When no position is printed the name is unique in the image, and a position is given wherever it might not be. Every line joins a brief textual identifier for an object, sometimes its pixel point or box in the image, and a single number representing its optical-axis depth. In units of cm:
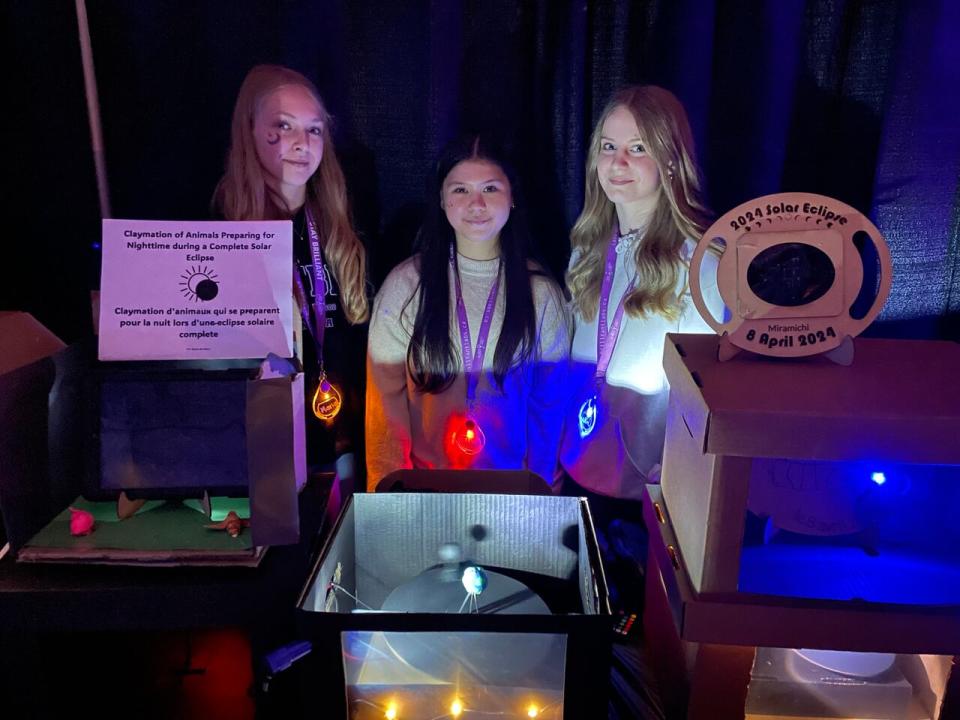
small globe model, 103
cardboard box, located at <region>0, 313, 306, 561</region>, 108
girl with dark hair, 157
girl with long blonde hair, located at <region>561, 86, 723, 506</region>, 145
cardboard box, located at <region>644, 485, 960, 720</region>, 86
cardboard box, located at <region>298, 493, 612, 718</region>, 83
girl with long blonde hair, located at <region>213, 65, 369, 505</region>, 146
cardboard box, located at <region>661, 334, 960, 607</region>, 81
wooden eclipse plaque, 98
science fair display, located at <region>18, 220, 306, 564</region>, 99
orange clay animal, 104
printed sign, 115
